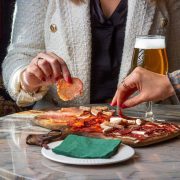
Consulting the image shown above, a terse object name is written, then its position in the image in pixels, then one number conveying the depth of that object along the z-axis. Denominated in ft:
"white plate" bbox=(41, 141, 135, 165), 3.18
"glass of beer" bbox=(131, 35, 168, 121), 4.50
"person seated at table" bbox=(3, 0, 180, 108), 5.76
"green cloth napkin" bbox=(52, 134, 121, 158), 3.27
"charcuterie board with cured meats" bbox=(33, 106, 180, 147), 3.77
